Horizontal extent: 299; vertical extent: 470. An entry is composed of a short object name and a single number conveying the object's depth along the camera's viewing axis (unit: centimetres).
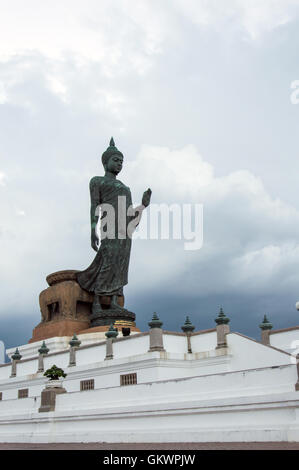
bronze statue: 3173
